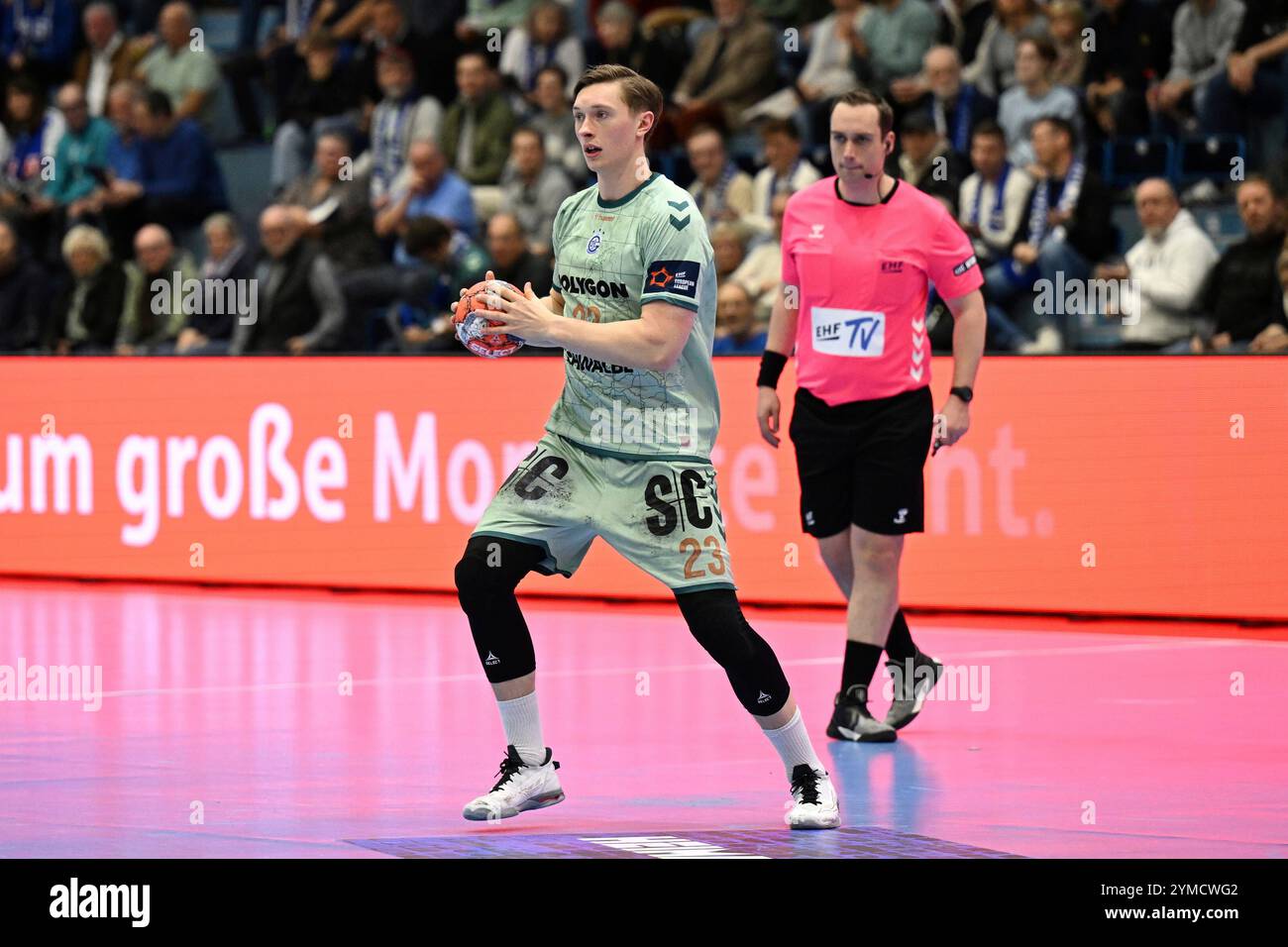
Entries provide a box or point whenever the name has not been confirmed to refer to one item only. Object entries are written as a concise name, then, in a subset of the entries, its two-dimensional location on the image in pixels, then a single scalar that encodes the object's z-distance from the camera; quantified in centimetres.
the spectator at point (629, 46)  1692
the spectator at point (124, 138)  1878
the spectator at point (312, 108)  1850
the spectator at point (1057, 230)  1387
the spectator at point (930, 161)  1453
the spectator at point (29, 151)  1919
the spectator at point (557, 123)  1659
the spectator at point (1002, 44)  1551
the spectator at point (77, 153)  1905
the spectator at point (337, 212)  1656
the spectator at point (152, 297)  1703
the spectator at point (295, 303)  1577
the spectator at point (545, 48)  1755
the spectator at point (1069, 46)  1516
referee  848
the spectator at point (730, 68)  1673
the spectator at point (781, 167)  1527
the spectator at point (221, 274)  1653
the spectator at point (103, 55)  2036
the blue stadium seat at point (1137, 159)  1479
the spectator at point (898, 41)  1592
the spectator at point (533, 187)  1611
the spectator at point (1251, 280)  1274
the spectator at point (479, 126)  1717
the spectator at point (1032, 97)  1466
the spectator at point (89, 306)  1708
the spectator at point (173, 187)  1834
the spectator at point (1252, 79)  1455
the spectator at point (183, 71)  1962
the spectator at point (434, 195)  1658
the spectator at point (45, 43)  2089
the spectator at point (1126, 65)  1503
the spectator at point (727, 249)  1481
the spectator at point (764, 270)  1455
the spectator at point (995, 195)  1412
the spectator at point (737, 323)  1400
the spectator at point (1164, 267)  1324
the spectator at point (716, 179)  1559
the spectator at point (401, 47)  1817
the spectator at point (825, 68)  1612
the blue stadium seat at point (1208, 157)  1455
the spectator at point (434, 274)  1552
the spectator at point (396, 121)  1764
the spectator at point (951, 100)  1511
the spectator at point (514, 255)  1483
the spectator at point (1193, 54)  1479
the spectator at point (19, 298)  1741
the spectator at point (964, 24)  1595
